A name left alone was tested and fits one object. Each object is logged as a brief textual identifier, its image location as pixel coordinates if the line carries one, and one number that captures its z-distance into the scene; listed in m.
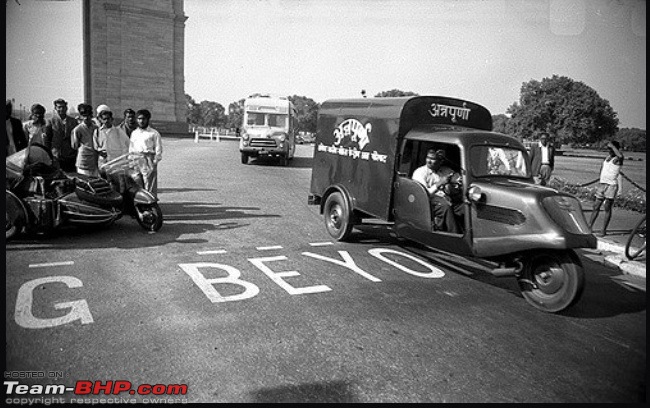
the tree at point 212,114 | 115.85
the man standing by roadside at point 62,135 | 7.88
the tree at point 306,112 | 108.99
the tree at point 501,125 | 69.46
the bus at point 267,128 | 19.56
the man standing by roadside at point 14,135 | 6.88
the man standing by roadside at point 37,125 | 7.54
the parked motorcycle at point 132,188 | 7.01
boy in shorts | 8.36
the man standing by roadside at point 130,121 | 8.02
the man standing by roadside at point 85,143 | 7.59
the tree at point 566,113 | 61.06
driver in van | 5.62
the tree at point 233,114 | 108.19
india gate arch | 40.94
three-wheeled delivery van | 4.72
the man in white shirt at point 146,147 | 7.43
